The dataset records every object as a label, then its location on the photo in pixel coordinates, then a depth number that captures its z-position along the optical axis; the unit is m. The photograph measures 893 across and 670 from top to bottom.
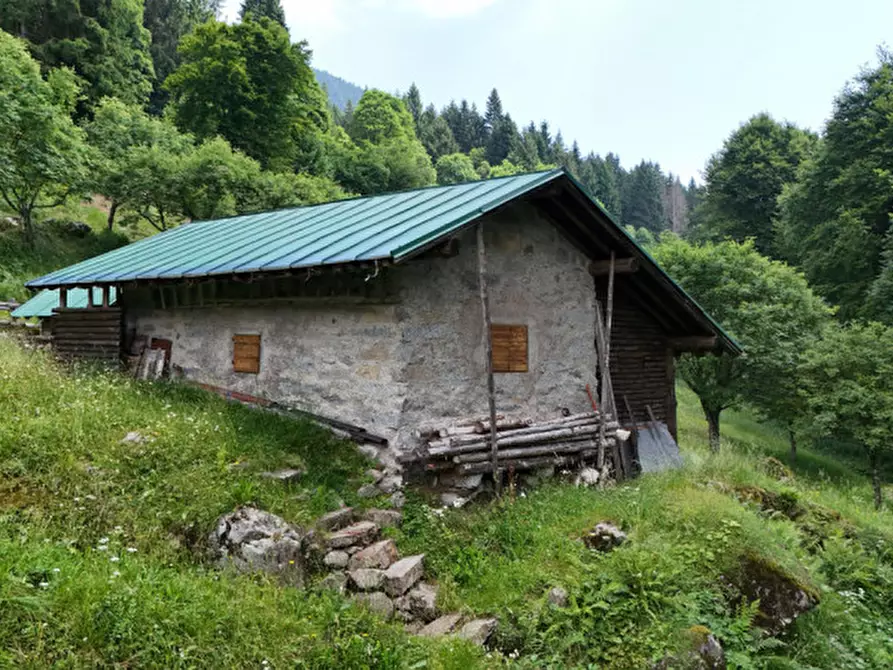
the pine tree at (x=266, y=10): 50.34
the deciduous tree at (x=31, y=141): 20.64
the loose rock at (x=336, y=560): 6.13
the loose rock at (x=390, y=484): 7.80
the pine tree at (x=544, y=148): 80.12
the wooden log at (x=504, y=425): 8.55
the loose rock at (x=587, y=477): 9.32
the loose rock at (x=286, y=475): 7.03
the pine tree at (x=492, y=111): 83.81
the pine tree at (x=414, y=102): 77.93
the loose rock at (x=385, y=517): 7.09
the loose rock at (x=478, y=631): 5.42
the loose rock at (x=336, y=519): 6.52
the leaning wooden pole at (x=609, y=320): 10.09
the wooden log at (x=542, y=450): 8.10
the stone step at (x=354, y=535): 6.35
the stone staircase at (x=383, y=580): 5.70
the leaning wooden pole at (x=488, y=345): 8.22
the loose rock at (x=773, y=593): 6.23
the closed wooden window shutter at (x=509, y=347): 9.22
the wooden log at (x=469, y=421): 8.57
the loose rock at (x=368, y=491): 7.54
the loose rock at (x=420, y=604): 5.86
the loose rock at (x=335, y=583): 5.78
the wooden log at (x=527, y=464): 8.05
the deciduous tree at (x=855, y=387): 17.44
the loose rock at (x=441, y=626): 5.59
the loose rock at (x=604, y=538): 7.06
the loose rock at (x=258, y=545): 5.70
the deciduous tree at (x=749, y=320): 21.19
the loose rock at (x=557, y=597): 5.95
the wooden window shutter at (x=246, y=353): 9.69
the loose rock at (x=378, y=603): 5.71
